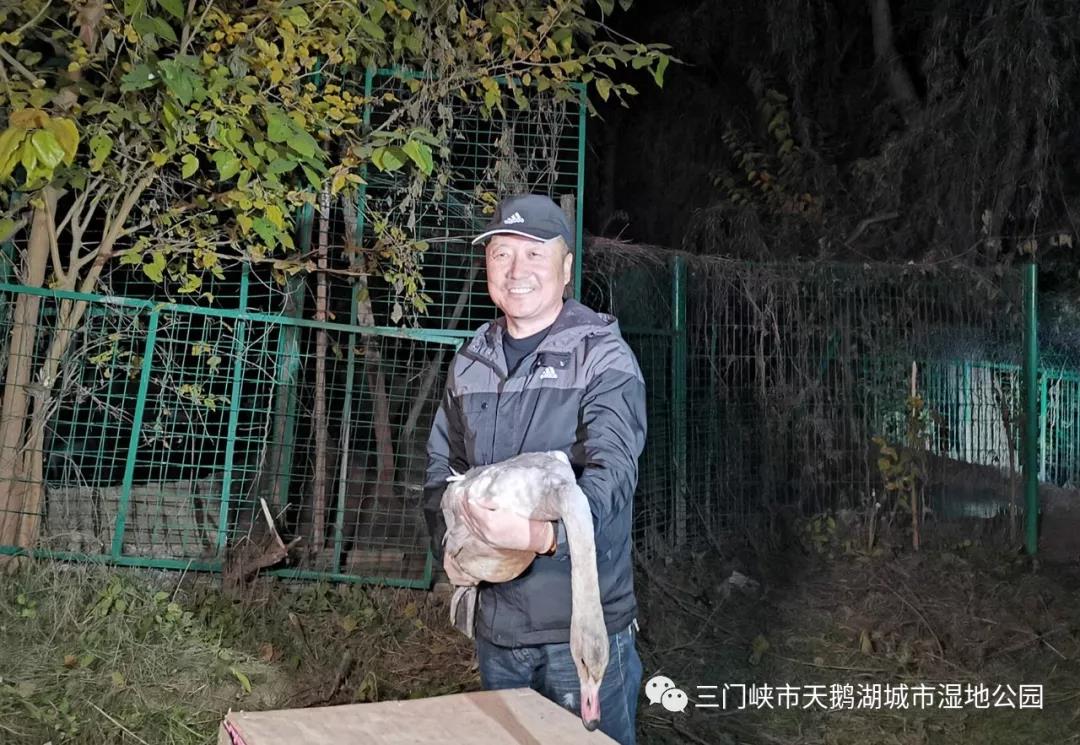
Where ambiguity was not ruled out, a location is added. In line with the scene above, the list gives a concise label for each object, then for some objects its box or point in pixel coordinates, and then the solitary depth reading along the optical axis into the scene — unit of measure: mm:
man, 2342
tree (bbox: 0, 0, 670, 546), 4566
